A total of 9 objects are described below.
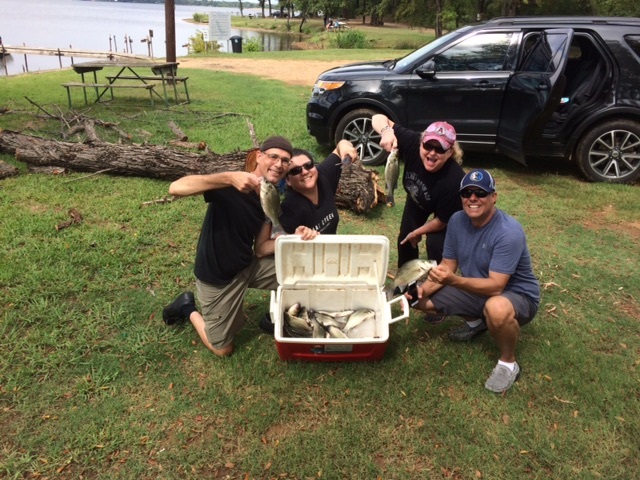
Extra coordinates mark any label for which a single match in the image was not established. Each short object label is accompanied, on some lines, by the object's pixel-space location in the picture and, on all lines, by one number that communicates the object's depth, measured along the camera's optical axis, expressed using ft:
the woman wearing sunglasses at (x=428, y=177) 10.52
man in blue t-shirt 9.24
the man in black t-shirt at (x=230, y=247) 8.81
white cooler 9.87
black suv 19.53
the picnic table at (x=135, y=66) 33.06
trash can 85.10
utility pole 41.11
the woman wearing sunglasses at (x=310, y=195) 10.15
